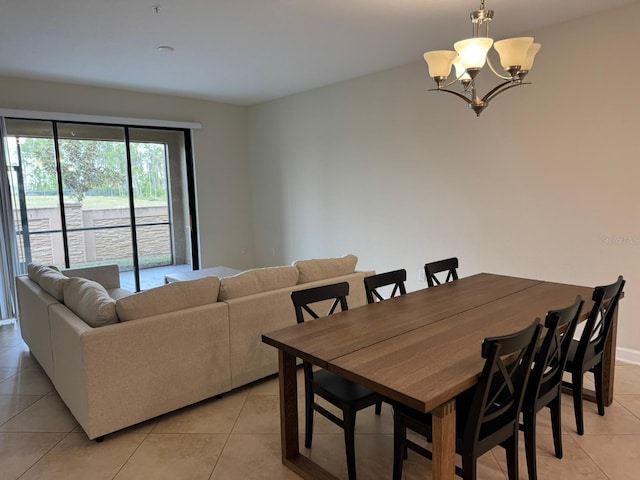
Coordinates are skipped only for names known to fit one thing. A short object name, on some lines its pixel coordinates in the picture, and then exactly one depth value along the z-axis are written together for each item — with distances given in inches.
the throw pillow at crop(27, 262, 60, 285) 138.9
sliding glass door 204.7
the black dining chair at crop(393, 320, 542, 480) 63.7
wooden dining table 62.6
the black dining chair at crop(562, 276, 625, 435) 90.1
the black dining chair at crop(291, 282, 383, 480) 81.0
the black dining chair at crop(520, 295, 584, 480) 73.1
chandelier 88.5
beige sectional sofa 97.1
